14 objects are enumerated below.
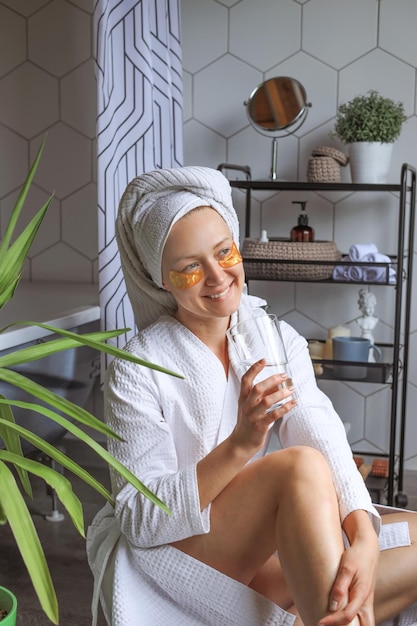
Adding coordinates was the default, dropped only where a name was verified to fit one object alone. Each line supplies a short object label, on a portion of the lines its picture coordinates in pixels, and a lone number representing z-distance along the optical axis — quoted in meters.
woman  1.30
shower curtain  2.44
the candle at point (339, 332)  2.76
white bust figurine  2.75
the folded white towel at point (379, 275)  2.55
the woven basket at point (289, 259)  2.57
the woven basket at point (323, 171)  2.65
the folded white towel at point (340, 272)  2.59
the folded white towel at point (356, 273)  2.57
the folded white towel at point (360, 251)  2.60
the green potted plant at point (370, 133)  2.61
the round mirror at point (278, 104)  2.70
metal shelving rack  2.51
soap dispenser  2.66
